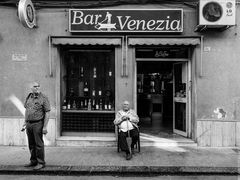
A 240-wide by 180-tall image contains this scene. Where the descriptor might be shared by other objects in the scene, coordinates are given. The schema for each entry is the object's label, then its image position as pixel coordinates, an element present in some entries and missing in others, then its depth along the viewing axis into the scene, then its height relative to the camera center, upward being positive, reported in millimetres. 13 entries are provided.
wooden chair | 7395 -1557
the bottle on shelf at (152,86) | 12559 +15
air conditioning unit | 7570 +1934
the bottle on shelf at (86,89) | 8859 -109
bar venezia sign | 7977 +1845
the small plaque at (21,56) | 8219 +872
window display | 8734 +196
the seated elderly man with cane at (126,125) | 6911 -952
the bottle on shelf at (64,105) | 8703 -560
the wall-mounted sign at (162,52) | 8586 +1019
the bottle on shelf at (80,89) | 8867 -78
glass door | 8648 -367
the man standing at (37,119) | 6102 -694
